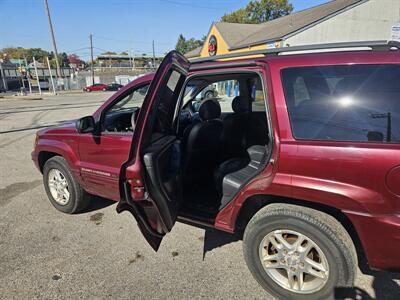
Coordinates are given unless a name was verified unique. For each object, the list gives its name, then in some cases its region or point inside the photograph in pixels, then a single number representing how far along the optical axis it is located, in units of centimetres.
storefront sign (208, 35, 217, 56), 2786
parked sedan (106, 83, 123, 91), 4608
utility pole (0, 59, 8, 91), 4615
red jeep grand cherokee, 178
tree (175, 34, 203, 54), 8262
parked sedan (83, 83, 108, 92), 4522
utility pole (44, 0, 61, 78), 3791
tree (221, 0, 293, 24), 4544
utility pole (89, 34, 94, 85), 5857
